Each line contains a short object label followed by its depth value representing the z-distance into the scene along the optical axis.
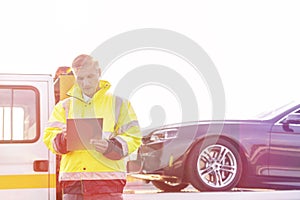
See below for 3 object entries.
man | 4.41
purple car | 6.49
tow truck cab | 4.92
